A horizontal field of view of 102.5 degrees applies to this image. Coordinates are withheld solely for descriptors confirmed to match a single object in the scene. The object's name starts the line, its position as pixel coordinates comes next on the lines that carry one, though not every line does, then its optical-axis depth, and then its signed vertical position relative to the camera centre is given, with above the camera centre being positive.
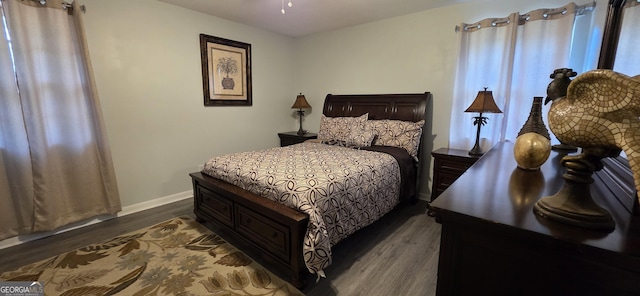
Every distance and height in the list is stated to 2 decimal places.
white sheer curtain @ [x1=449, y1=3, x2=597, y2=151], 2.27 +0.46
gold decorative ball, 1.15 -0.19
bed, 1.70 -0.67
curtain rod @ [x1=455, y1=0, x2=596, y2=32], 2.19 +0.87
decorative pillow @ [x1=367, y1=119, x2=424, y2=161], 3.00 -0.30
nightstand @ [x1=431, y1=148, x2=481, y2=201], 2.59 -0.59
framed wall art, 3.38 +0.49
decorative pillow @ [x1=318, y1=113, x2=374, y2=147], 3.14 -0.31
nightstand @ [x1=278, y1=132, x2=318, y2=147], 4.07 -0.48
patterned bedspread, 1.67 -0.59
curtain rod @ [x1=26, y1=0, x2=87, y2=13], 2.29 +0.90
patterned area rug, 1.73 -1.21
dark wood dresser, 0.61 -0.37
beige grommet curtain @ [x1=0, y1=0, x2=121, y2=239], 2.12 -0.16
